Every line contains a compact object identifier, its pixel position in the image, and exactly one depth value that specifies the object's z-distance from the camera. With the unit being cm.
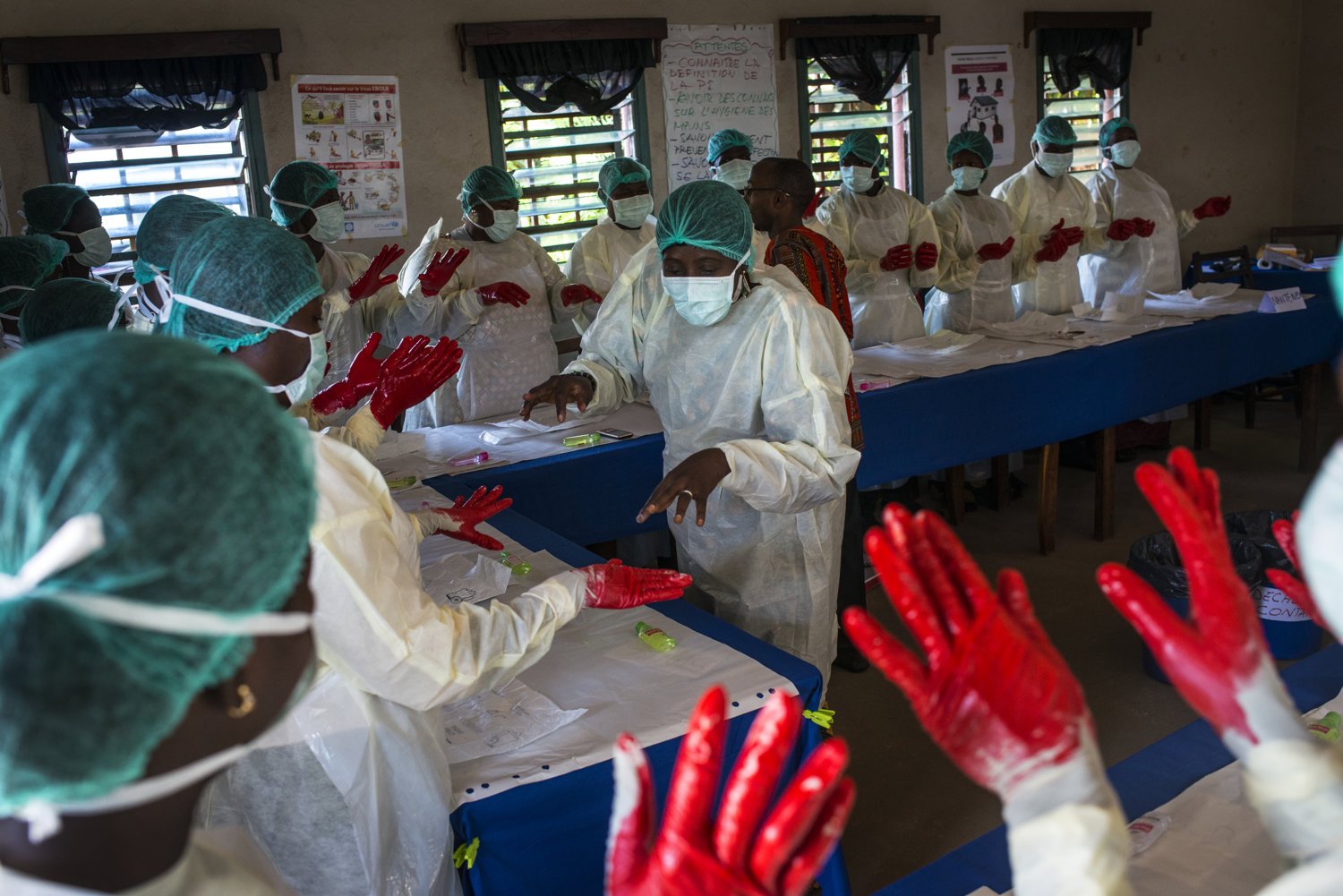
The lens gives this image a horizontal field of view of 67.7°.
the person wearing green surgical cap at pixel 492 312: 432
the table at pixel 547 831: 153
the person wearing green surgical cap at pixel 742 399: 221
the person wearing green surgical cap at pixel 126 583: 59
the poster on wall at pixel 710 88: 602
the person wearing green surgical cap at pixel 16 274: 339
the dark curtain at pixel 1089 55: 732
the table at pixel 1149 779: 133
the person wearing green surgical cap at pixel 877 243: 498
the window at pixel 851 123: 654
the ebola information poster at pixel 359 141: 513
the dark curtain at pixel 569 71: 546
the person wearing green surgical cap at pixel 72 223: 411
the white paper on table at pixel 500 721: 163
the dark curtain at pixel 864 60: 642
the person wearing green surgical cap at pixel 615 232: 504
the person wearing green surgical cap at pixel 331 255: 422
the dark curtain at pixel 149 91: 452
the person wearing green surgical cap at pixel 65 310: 263
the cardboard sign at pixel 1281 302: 495
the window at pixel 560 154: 569
